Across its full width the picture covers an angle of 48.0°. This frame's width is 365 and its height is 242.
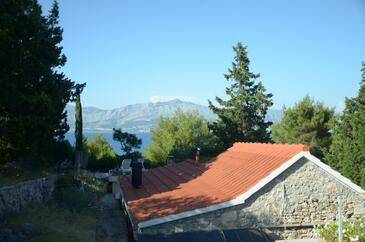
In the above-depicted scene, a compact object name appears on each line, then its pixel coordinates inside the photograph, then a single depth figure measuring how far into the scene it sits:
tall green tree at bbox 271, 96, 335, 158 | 45.81
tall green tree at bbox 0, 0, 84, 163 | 18.48
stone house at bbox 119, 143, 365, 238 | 13.50
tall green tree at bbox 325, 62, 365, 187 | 25.47
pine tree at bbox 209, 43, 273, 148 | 42.94
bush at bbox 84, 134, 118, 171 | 43.31
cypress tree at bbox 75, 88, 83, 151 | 37.31
